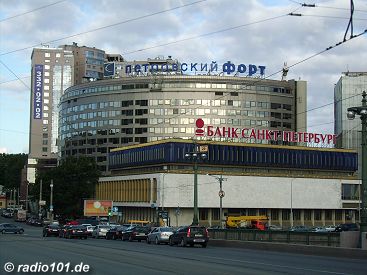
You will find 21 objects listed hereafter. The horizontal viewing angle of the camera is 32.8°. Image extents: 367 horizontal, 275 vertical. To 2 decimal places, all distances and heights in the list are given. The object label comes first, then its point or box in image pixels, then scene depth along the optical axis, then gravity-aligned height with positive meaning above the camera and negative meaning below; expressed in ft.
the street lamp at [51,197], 353.31 +0.48
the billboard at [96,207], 318.45 -4.42
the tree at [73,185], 375.45 +8.02
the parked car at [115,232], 188.59 -10.31
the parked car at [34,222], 384.64 -15.10
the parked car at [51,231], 198.18 -10.52
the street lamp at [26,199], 583.01 -1.44
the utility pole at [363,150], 101.45 +8.61
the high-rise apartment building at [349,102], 458.09 +74.12
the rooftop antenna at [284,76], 527.68 +107.43
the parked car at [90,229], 208.15 -10.49
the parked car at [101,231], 206.45 -10.73
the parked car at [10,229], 217.15 -11.05
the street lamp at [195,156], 161.07 +11.69
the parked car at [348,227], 210.34 -8.73
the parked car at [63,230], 190.60 -9.98
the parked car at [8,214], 541.91 -14.58
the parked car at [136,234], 175.11 -9.81
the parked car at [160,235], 152.97 -8.77
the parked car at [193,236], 138.62 -8.05
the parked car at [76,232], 185.78 -10.04
